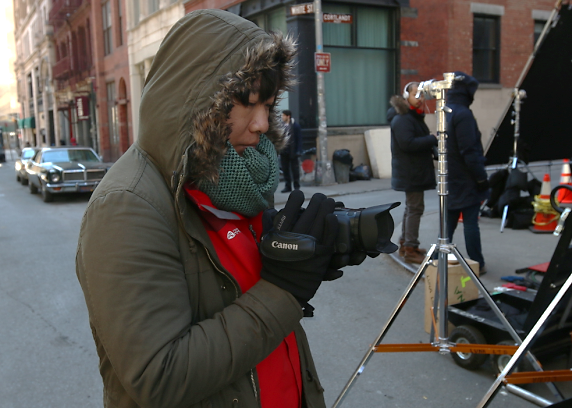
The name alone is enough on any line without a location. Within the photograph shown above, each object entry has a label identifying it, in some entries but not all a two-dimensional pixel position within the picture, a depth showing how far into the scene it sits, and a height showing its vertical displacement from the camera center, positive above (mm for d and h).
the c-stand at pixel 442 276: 2854 -823
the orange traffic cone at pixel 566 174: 8106 -712
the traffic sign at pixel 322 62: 12164 +1784
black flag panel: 6668 +329
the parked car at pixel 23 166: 18328 -805
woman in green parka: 1162 -255
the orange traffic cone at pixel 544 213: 7457 -1230
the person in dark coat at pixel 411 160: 5980 -315
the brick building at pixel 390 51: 14859 +2610
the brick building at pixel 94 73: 26500 +4146
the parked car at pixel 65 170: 13312 -723
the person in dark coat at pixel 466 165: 5402 -346
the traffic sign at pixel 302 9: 11700 +2951
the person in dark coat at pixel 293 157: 12250 -490
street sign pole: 13073 -314
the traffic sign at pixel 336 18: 11500 +2676
